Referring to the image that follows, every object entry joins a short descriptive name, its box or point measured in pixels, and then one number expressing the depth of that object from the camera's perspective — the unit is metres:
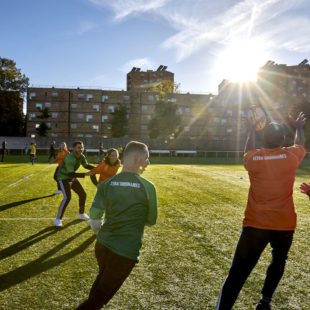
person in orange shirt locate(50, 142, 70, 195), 10.73
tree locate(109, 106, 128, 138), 57.34
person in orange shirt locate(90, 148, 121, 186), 6.84
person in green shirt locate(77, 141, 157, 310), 2.62
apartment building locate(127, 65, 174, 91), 82.69
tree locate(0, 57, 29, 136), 58.38
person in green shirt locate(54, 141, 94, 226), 6.73
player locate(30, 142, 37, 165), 24.87
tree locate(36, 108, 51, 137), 57.28
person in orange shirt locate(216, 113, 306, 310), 2.97
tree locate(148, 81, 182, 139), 57.12
